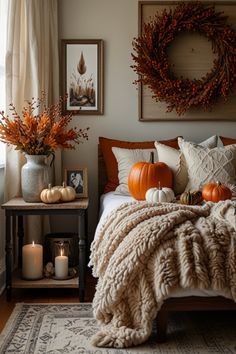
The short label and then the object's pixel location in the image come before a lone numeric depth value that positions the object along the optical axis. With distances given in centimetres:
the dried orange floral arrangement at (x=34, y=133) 352
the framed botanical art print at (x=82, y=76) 437
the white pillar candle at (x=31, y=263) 361
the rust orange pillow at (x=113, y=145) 423
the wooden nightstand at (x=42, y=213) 347
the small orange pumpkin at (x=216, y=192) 339
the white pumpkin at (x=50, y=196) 352
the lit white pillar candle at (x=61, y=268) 364
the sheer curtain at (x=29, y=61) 376
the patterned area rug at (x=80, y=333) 261
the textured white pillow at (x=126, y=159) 407
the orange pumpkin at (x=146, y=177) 369
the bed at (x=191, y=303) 262
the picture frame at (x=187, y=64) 435
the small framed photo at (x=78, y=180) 394
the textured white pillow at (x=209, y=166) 379
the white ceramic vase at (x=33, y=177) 360
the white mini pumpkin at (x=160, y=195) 344
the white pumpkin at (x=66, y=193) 362
